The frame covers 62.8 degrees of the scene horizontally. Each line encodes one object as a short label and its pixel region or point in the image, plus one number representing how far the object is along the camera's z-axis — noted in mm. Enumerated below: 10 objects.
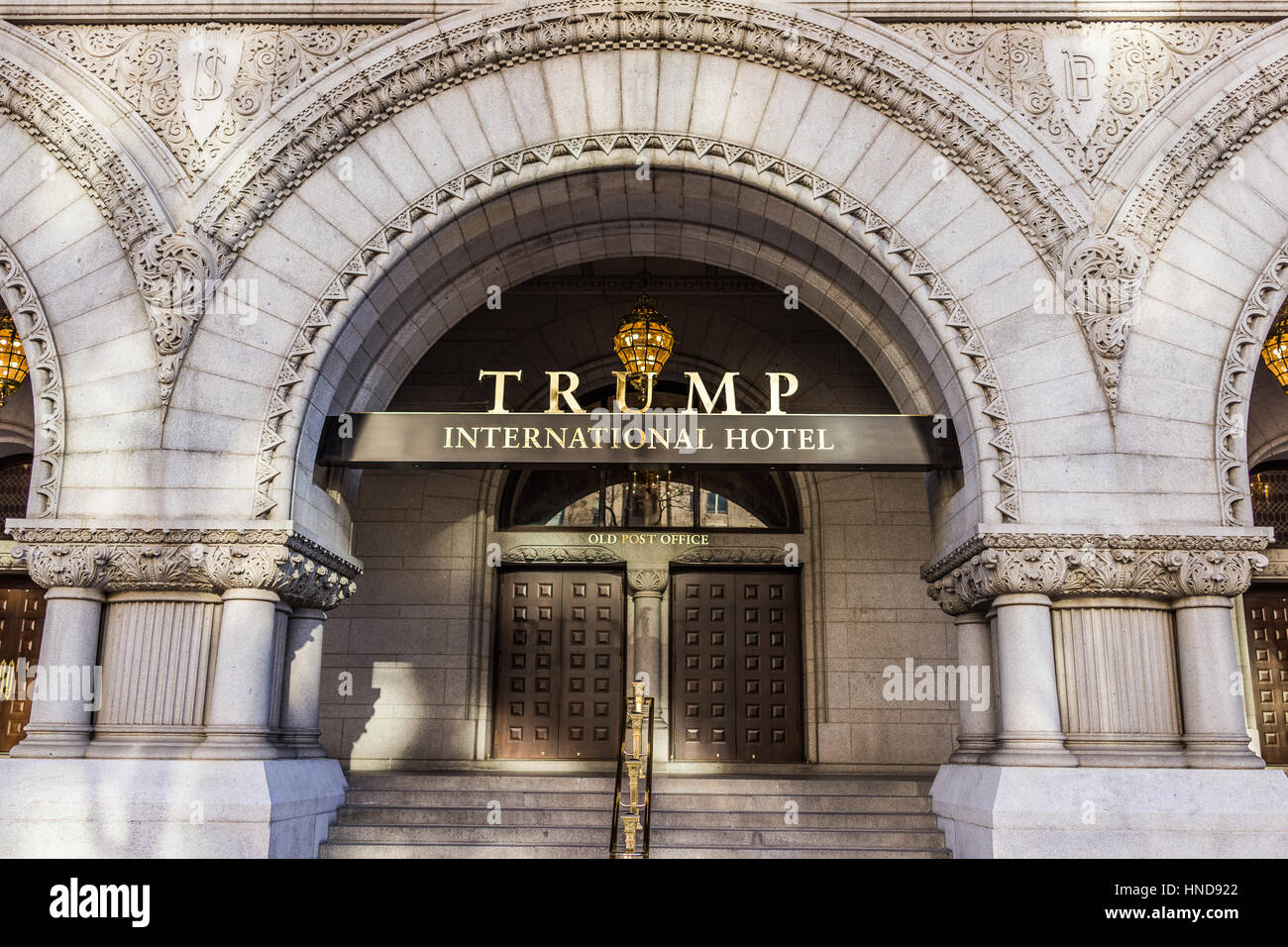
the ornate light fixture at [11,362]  11234
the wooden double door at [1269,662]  13719
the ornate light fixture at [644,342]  11328
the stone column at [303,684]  9625
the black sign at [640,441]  9602
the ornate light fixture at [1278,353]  11125
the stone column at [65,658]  8477
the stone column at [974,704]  9430
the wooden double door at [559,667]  13922
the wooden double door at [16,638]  13969
